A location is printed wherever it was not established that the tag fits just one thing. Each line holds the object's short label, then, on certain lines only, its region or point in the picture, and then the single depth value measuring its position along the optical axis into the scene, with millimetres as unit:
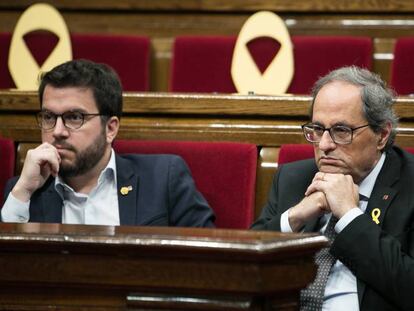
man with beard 5939
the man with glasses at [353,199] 5595
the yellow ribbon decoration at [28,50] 6580
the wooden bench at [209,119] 6038
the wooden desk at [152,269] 5082
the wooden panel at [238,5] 6791
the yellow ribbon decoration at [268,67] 6462
